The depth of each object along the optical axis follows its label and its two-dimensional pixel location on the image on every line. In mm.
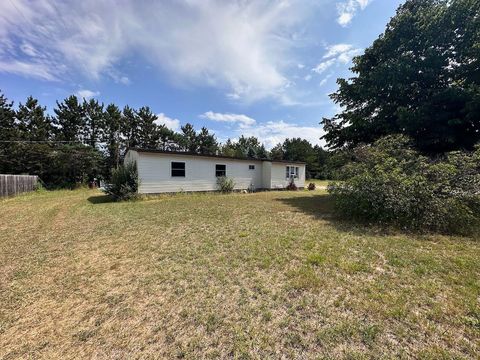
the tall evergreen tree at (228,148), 44334
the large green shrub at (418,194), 5348
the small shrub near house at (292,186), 18894
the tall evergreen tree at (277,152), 49969
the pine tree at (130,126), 33250
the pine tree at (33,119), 23683
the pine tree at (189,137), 43125
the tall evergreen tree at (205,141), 44719
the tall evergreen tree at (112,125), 30141
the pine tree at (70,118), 27406
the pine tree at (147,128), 34594
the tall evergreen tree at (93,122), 29594
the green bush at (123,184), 11742
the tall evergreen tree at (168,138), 37019
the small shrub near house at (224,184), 15602
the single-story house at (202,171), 12766
